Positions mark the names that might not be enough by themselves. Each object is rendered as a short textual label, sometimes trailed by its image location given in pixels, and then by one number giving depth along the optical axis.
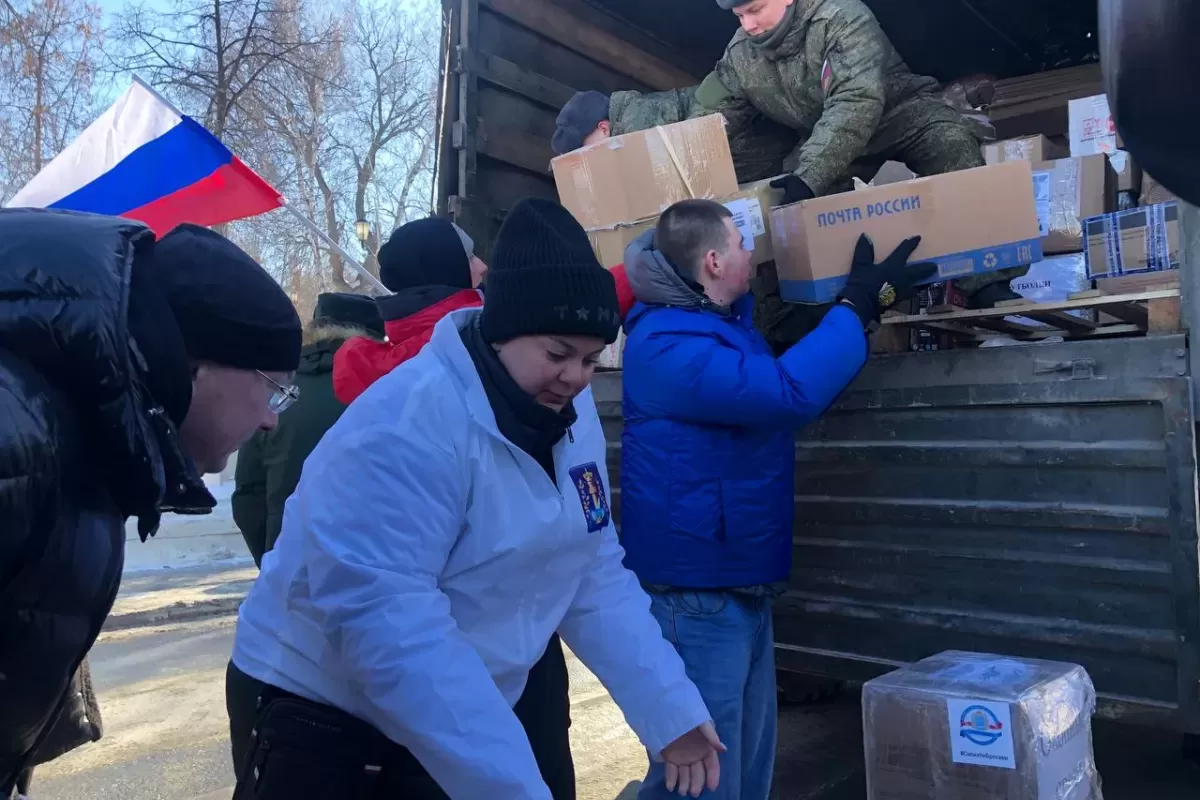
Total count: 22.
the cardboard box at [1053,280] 3.35
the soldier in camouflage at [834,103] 3.21
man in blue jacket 2.37
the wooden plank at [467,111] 3.75
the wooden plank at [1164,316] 2.37
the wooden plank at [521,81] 3.82
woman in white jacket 1.39
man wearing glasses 0.96
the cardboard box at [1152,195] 3.31
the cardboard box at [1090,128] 4.01
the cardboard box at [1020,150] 4.05
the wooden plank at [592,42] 4.02
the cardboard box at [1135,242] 2.57
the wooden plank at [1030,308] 2.44
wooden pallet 2.40
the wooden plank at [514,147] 3.85
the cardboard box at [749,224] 2.89
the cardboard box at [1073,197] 3.50
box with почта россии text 2.62
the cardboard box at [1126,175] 3.75
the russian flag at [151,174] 3.56
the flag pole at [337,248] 3.11
